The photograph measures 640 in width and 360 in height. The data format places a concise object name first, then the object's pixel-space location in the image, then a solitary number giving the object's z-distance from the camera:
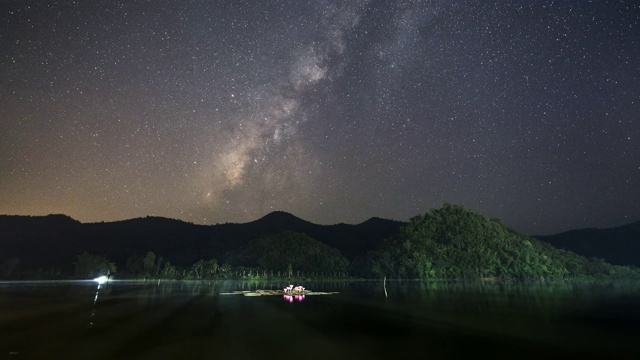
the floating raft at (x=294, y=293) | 74.62
